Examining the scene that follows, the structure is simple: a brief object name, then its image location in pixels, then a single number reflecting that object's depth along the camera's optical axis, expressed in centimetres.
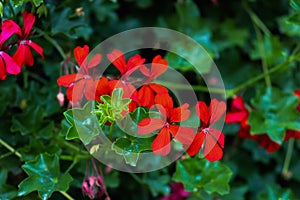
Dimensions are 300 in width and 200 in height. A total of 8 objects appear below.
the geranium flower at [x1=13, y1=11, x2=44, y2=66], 85
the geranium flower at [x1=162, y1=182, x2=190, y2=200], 103
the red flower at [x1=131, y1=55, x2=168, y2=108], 81
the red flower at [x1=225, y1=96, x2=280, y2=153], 101
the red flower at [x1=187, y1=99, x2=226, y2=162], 81
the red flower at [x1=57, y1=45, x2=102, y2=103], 82
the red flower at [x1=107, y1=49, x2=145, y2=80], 83
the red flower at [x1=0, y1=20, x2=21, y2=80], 83
